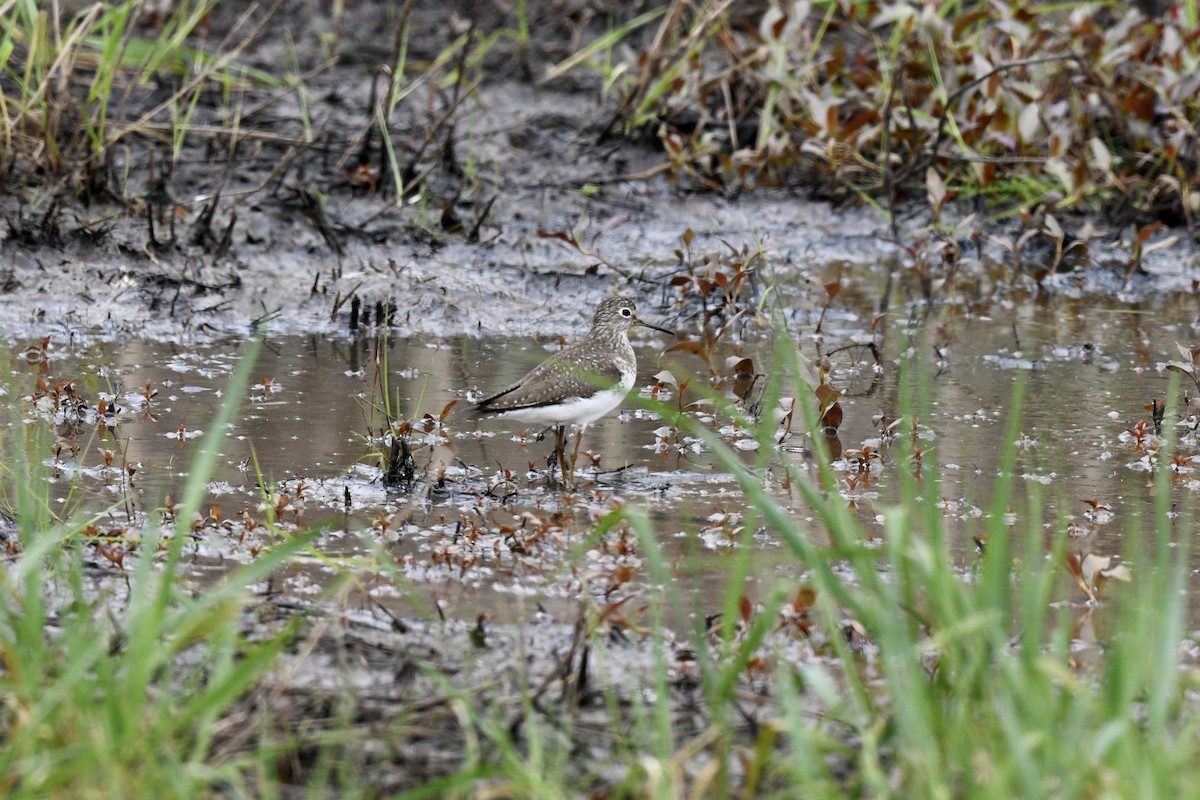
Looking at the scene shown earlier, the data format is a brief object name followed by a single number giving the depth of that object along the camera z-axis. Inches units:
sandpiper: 480.7
